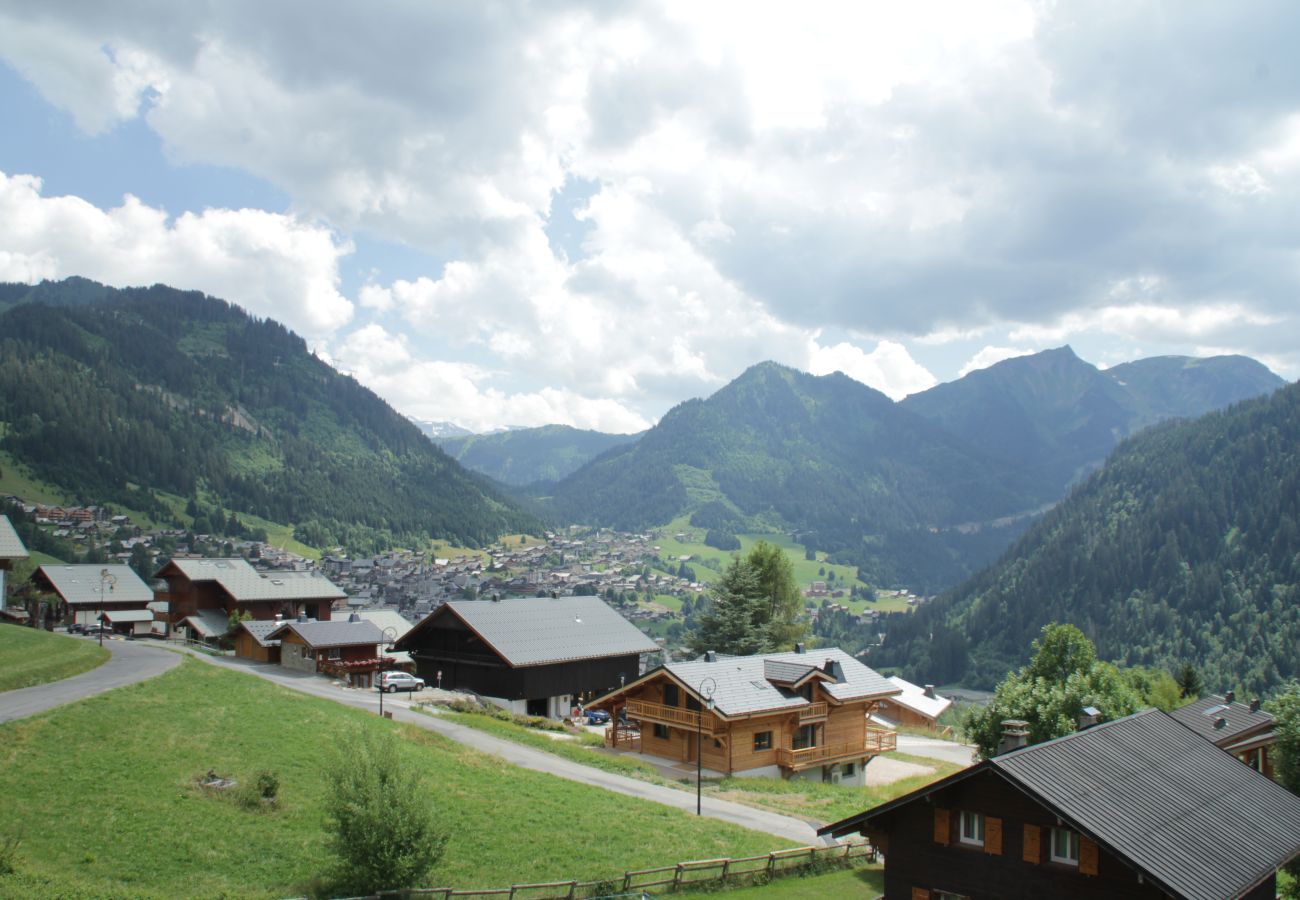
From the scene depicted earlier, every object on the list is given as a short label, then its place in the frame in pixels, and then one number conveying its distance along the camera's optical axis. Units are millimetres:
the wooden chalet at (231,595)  85062
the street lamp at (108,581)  88012
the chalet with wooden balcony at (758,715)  47969
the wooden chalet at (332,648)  65250
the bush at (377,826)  23469
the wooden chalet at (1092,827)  20422
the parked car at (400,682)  62656
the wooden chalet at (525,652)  62281
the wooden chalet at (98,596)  89312
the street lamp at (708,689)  46844
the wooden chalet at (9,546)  50469
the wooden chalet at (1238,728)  50438
